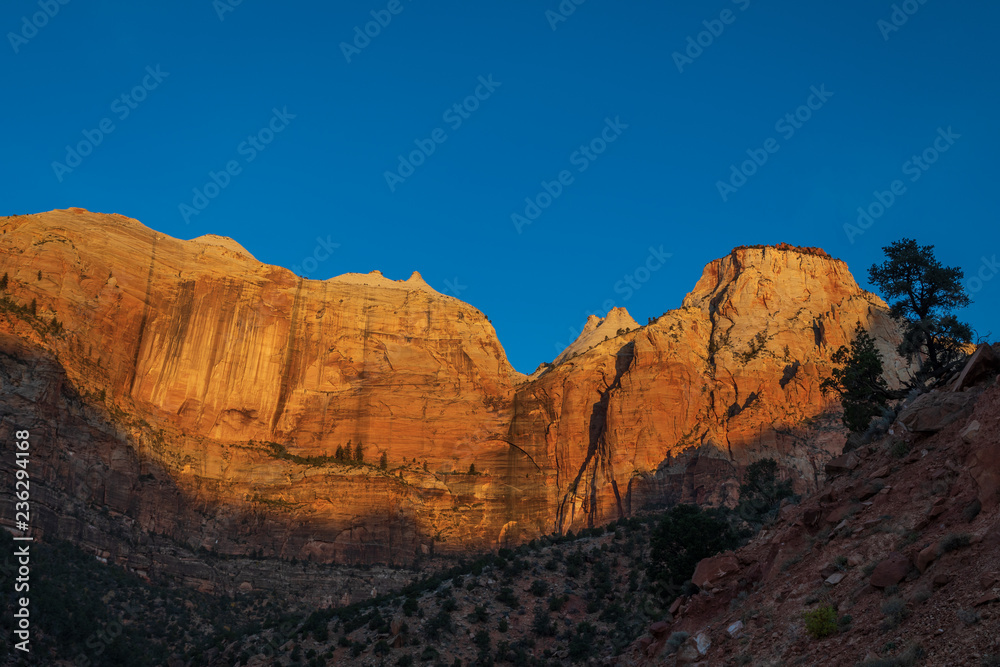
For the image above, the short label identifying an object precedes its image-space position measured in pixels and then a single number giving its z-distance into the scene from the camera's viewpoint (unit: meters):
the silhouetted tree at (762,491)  48.66
